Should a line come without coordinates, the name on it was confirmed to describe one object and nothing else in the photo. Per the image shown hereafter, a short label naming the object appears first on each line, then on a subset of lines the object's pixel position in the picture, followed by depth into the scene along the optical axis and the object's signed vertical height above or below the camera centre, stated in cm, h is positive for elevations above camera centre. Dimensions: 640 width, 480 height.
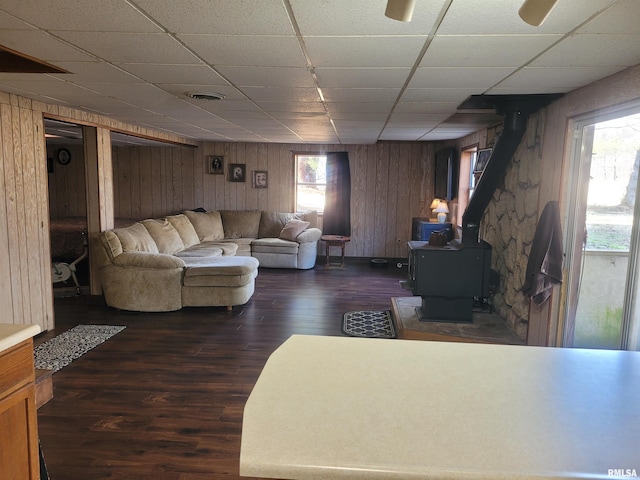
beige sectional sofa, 477 -92
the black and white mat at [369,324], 424 -136
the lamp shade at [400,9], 107 +45
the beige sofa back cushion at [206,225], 724 -62
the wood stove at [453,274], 398 -73
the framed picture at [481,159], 491 +40
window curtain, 787 -11
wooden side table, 744 -84
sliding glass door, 277 -23
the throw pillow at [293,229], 725 -66
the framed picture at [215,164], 806 +42
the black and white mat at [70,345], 351 -140
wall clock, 841 +52
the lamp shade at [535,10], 105 +45
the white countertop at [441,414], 89 -53
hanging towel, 314 -44
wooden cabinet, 158 -87
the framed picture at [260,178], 805 +19
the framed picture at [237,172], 806 +29
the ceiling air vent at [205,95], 347 +73
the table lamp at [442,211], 682 -28
